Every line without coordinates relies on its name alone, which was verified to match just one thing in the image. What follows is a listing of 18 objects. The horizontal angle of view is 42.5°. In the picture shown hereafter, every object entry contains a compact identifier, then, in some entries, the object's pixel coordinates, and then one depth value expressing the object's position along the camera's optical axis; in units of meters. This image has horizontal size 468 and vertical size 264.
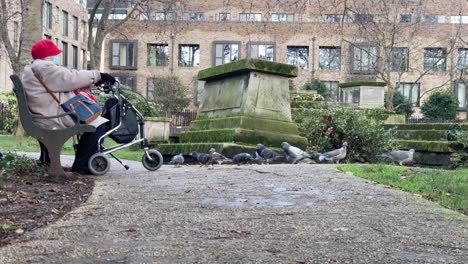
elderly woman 6.75
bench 6.61
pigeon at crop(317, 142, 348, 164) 10.90
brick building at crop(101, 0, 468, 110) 50.06
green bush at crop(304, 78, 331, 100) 46.09
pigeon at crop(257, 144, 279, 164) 10.73
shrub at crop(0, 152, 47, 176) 6.99
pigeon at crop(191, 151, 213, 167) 10.68
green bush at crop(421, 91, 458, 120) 43.03
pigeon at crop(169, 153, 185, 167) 11.06
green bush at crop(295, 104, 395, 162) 12.18
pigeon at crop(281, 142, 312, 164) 10.72
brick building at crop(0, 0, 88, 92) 40.46
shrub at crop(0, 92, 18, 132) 28.86
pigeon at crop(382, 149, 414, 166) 12.10
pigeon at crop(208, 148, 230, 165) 10.61
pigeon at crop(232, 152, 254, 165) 10.48
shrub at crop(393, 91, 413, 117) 43.79
